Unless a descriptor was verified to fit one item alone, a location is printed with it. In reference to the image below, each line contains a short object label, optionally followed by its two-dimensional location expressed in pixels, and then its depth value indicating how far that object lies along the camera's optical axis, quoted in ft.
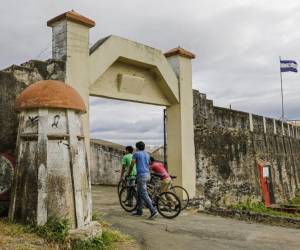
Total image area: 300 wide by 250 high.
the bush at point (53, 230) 16.74
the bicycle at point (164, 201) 27.22
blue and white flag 66.13
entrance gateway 25.21
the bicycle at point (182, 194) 30.73
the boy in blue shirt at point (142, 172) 25.79
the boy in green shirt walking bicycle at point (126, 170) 29.07
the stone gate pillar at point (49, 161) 17.66
